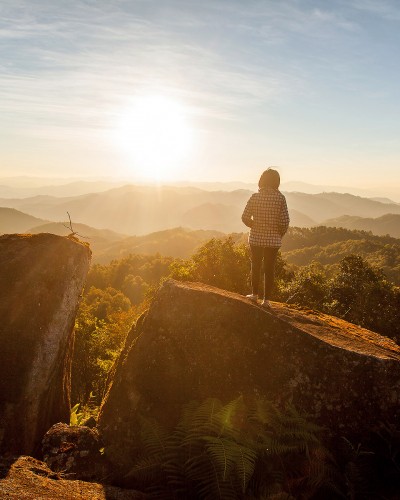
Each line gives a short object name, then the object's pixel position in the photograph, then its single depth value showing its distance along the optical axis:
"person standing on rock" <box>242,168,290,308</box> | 8.69
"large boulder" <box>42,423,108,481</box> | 5.84
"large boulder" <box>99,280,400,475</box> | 6.14
